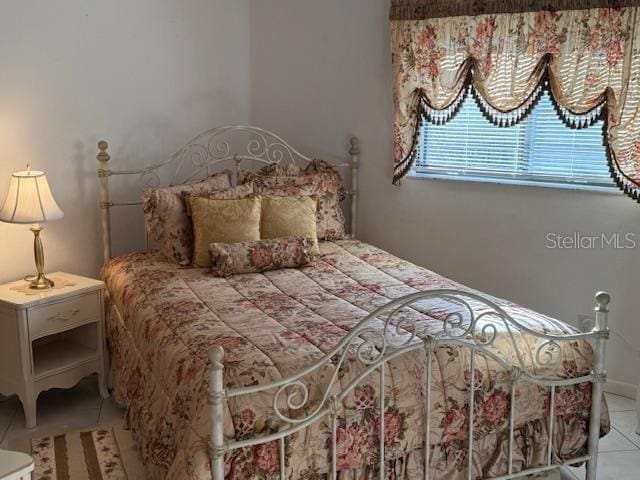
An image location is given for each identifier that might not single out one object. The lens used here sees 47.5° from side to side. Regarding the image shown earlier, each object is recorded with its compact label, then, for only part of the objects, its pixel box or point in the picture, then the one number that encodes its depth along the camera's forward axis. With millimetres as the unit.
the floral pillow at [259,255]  3375
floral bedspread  2186
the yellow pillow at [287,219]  3629
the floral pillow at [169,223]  3574
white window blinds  3514
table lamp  3240
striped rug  2822
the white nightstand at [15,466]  1750
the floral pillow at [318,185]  3908
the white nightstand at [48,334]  3178
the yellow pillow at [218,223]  3494
